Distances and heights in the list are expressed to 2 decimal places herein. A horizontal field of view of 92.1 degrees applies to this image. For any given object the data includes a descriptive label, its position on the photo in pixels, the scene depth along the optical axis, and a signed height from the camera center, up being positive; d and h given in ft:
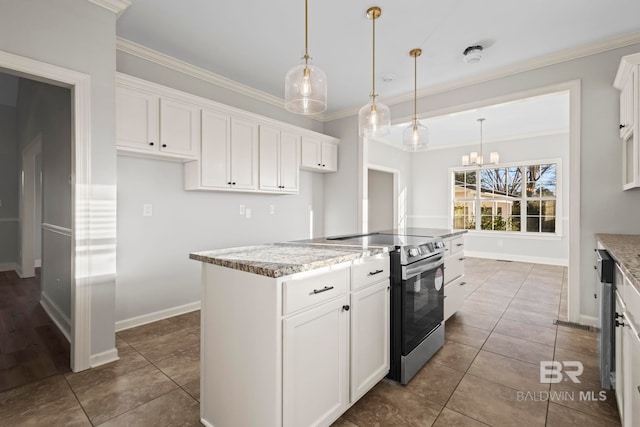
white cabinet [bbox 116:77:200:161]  8.62 +2.61
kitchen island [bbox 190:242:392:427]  4.37 -1.97
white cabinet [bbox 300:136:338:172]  14.55 +2.80
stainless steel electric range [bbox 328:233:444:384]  6.65 -2.08
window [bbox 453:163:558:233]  21.26 +1.03
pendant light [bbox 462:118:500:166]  19.75 +3.41
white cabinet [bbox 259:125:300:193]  12.54 +2.18
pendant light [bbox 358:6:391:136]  8.14 +2.54
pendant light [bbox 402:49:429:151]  9.83 +2.44
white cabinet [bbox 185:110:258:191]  10.56 +1.99
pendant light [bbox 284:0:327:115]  6.15 +2.51
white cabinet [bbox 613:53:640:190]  7.54 +2.49
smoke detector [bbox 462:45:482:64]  9.88 +5.20
